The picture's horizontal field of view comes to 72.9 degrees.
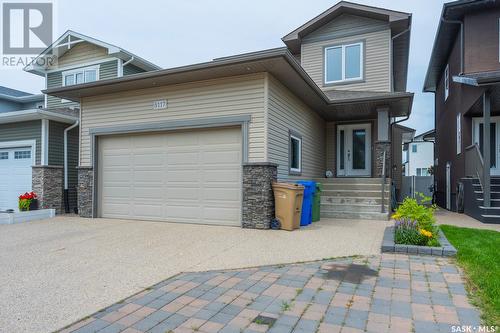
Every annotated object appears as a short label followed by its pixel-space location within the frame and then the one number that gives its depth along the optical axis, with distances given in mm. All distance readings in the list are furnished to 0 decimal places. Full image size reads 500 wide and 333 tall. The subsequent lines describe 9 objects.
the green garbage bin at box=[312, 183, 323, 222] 8766
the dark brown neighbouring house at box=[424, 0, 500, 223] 8727
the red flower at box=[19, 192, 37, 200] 10422
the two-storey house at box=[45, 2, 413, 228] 7664
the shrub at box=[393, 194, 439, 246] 5285
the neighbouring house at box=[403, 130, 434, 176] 36719
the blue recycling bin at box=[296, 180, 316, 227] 8070
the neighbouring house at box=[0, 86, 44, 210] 11234
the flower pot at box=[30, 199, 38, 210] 10477
